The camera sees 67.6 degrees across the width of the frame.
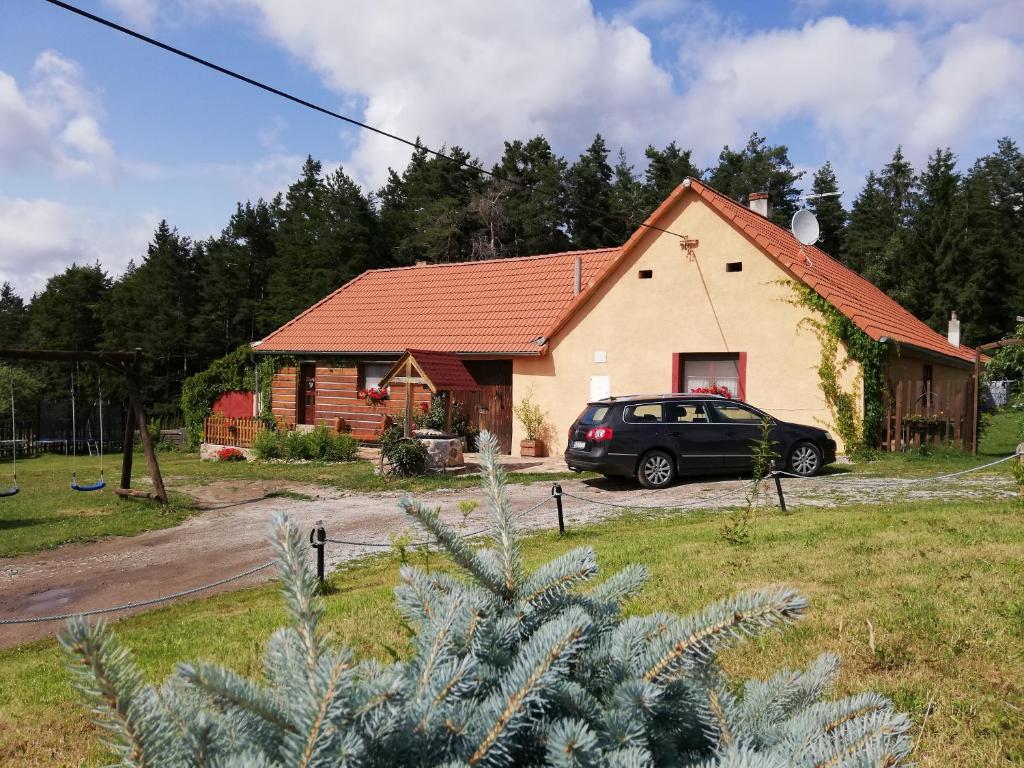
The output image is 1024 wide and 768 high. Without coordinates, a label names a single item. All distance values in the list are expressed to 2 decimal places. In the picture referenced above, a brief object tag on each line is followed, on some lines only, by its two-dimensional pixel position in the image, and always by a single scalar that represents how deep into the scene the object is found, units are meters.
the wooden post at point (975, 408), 18.62
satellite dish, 20.73
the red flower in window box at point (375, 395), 23.56
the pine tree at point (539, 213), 46.06
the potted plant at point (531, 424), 21.72
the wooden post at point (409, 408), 18.70
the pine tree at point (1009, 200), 53.83
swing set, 14.46
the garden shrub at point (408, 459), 18.06
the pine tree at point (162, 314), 53.25
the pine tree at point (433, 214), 47.94
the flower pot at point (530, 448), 21.67
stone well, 18.53
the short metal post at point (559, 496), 9.73
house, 18.78
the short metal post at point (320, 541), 7.43
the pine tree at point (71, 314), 61.97
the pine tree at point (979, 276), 52.59
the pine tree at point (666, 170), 54.16
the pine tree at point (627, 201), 48.16
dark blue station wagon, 15.17
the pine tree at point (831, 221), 57.66
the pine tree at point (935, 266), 52.84
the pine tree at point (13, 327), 68.00
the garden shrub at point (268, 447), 23.50
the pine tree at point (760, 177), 56.75
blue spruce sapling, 1.25
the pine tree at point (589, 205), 47.69
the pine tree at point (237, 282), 54.62
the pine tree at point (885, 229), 54.44
